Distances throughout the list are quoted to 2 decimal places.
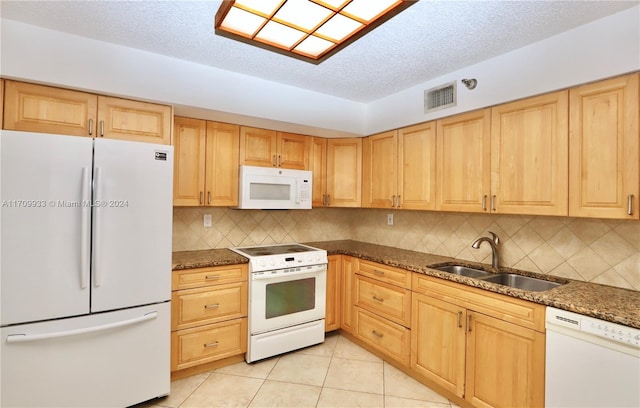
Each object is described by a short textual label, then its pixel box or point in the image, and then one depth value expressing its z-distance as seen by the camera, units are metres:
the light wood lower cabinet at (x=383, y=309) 2.52
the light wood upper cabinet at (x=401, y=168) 2.69
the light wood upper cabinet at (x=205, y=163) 2.61
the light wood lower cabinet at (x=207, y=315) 2.38
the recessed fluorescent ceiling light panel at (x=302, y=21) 1.16
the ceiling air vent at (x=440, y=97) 2.48
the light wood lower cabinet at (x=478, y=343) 1.75
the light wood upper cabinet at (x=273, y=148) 2.92
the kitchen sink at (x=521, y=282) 2.14
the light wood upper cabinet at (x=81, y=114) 1.88
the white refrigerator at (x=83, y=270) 1.70
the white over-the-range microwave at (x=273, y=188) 2.85
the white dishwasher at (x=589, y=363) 1.41
